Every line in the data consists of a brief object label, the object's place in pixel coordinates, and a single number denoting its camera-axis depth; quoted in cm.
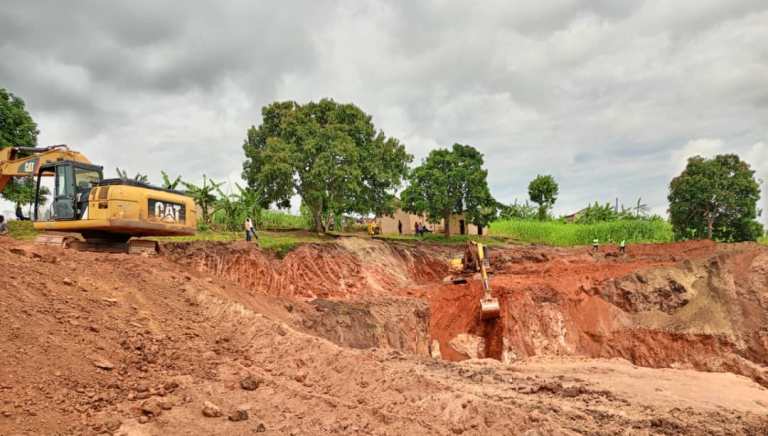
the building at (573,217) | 5070
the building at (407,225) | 4350
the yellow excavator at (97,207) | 1250
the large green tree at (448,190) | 3438
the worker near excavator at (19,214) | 1349
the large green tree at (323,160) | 2833
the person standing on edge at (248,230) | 2133
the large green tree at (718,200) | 3397
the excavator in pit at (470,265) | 1754
